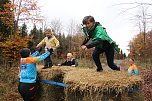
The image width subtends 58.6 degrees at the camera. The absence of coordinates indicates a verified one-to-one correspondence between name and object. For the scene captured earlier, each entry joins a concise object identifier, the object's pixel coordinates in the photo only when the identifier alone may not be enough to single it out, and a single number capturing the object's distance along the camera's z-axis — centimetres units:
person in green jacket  280
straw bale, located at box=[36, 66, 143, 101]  229
